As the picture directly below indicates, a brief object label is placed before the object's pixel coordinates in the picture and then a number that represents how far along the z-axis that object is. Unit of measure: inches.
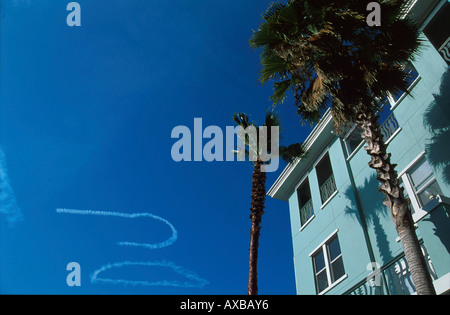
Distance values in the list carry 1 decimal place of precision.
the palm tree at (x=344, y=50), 359.9
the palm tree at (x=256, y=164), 437.1
